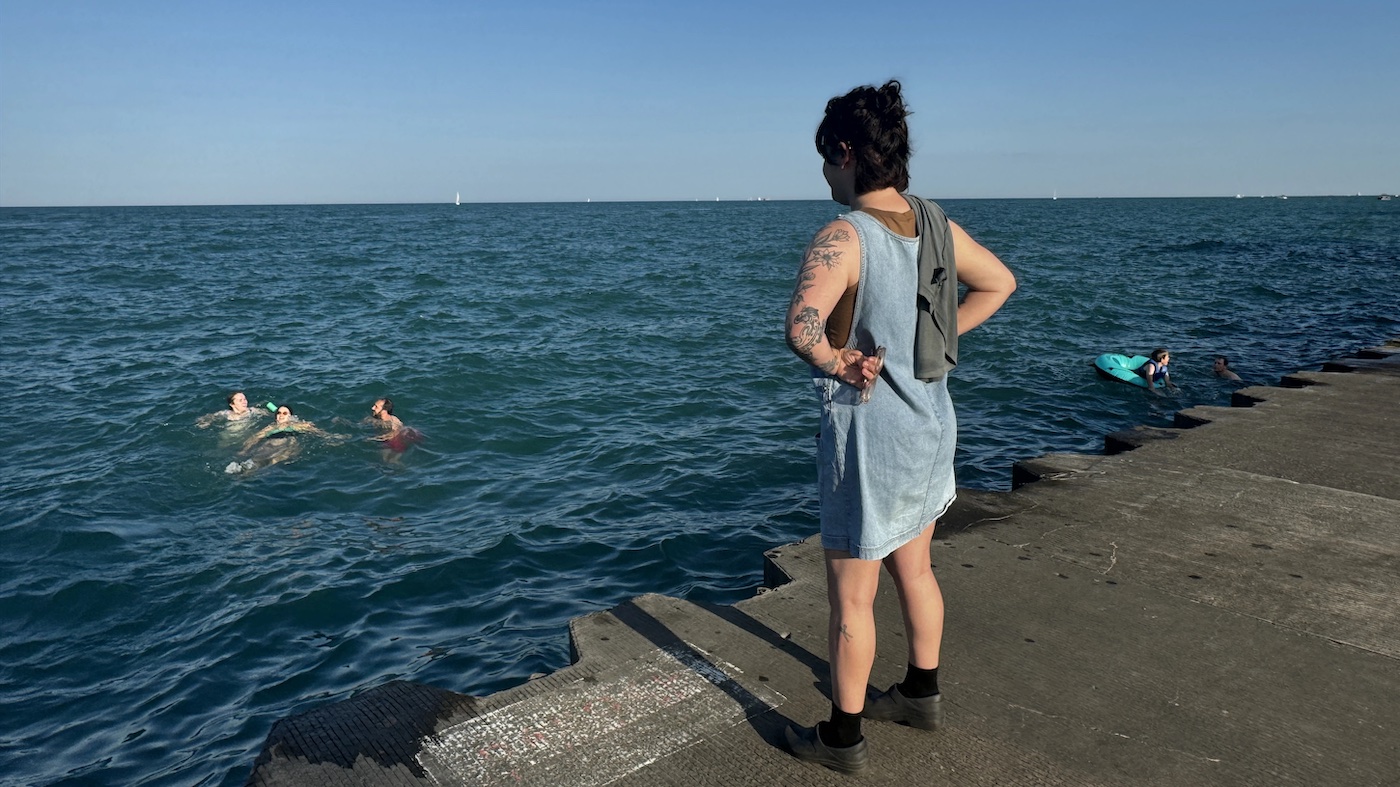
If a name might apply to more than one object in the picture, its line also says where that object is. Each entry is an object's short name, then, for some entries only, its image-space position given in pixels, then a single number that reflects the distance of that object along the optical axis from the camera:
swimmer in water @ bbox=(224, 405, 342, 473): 11.02
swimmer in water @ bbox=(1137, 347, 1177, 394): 14.72
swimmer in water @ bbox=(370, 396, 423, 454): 11.74
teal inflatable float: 14.93
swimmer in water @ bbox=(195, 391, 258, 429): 13.11
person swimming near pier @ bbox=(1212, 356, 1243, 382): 15.36
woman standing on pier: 2.76
